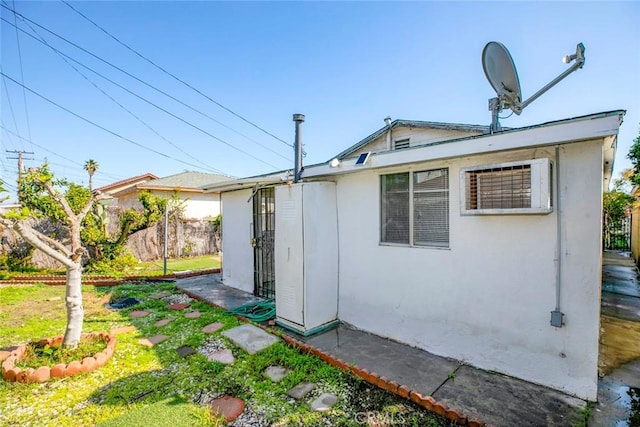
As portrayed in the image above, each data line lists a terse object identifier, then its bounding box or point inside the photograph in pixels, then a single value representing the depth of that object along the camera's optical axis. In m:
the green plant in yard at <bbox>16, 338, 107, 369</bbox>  3.79
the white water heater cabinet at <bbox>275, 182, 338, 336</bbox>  5.00
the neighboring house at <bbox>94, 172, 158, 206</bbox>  21.07
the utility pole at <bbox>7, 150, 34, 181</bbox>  19.66
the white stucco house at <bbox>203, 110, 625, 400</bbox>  3.12
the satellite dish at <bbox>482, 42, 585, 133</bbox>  3.97
